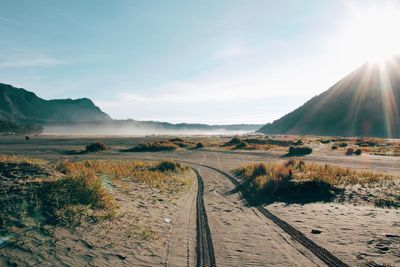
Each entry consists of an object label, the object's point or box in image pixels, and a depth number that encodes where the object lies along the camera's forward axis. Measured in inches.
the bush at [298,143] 2309.3
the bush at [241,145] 2098.7
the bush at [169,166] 930.1
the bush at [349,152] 1584.2
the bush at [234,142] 2429.9
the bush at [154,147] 1914.4
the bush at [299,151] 1611.8
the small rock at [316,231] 351.6
